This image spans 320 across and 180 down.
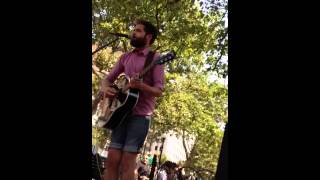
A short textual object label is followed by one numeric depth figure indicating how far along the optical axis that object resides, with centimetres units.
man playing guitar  260
